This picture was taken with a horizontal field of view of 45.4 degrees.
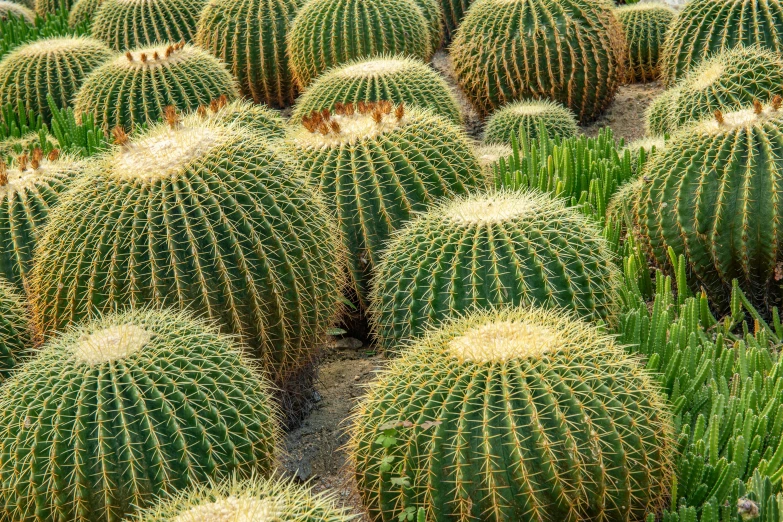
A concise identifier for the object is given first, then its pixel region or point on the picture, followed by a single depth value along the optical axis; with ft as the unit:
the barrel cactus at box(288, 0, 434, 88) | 24.41
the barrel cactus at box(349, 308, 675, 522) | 8.91
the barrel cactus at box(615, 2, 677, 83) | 27.07
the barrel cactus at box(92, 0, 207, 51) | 28.50
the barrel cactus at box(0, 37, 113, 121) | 25.66
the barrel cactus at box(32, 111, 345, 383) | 11.78
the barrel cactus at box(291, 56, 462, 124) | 19.26
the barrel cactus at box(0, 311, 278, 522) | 9.45
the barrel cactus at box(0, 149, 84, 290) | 14.10
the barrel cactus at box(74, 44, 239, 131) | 20.88
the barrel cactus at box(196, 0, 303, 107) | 26.66
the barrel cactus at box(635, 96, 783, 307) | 14.03
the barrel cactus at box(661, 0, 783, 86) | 21.26
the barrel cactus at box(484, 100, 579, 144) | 22.27
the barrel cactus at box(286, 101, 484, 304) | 14.55
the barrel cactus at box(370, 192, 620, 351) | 12.01
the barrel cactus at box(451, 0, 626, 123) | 23.58
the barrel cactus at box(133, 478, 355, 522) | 7.20
